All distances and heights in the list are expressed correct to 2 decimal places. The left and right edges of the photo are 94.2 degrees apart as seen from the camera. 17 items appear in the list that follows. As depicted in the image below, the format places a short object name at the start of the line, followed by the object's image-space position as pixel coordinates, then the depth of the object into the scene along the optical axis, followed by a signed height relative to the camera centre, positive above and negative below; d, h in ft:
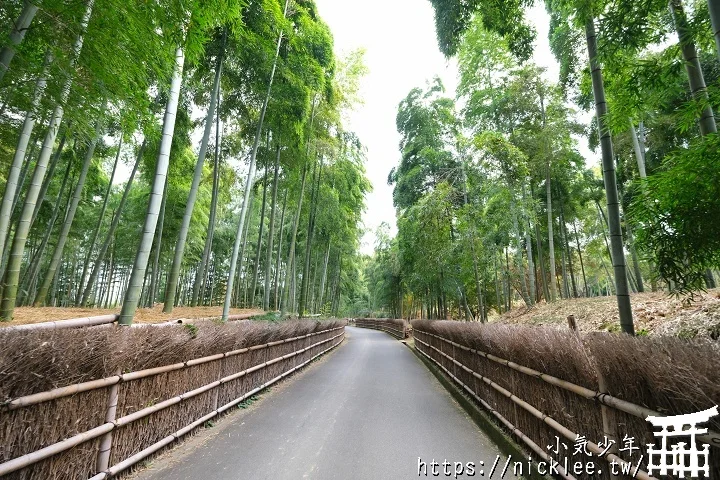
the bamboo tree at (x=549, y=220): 31.55 +9.10
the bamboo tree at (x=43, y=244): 29.19 +4.99
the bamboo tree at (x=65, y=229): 24.90 +5.34
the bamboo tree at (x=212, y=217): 29.19 +8.32
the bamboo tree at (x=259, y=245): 32.99 +6.92
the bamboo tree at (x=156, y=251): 32.44 +6.24
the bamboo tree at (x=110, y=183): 31.70 +11.80
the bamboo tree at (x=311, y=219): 36.01 +9.84
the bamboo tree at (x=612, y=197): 8.94 +3.28
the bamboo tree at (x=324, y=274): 53.11 +6.36
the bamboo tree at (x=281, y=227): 36.55 +8.91
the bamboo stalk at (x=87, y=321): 12.79 -0.72
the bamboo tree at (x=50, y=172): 25.34 +10.26
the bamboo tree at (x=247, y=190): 21.97 +7.61
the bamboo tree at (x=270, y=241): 31.59 +6.54
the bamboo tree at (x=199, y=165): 21.23 +9.31
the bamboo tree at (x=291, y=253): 32.71 +5.73
